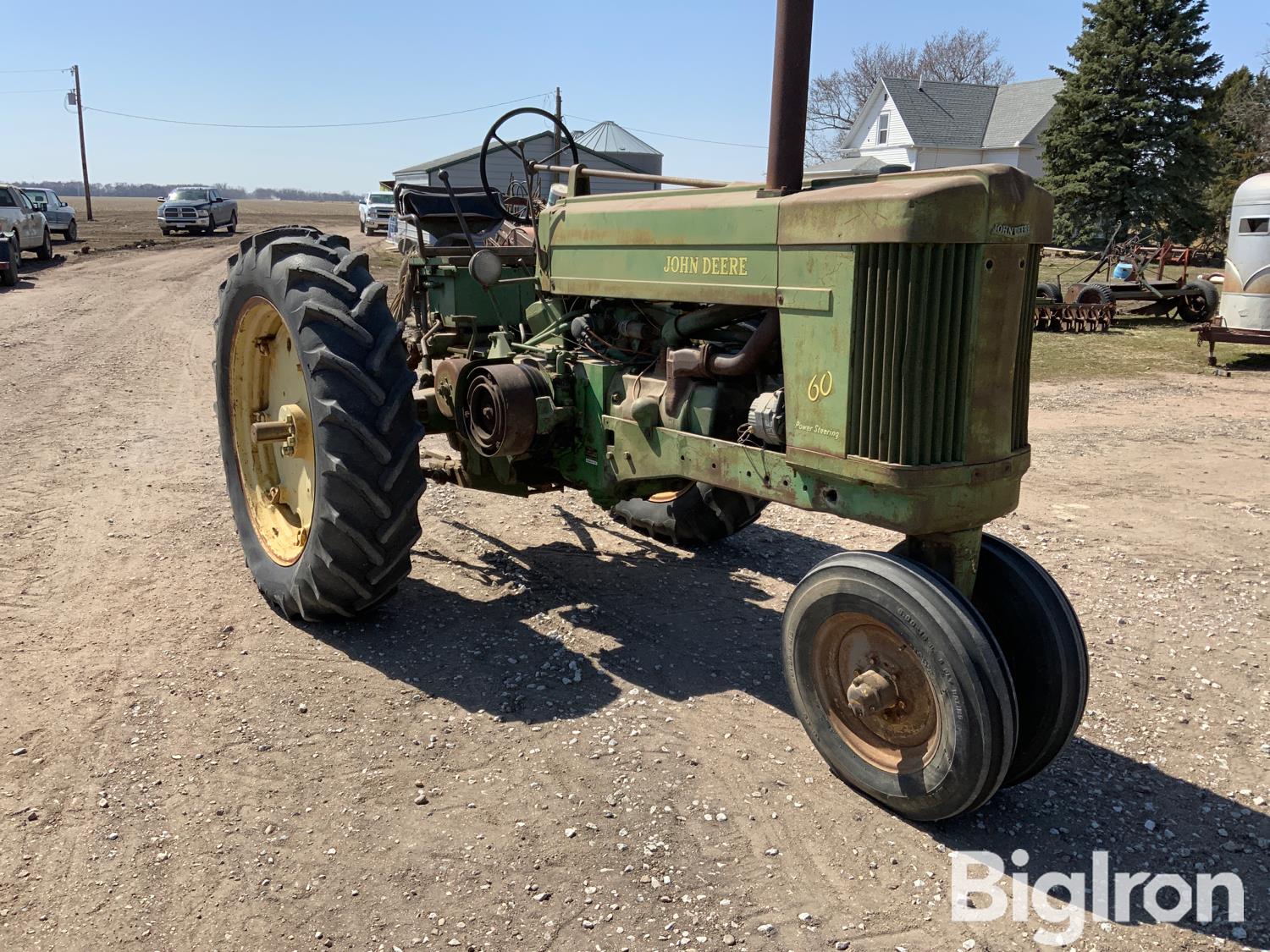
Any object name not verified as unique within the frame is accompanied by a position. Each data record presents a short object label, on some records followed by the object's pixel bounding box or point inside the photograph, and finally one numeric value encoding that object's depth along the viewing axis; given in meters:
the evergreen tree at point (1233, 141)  29.23
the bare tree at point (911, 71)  54.78
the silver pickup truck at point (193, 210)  31.97
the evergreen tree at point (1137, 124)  27.56
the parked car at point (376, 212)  34.78
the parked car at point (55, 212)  26.06
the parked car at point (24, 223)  20.58
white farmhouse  39.06
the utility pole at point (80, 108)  39.84
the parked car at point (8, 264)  17.25
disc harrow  16.66
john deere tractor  2.99
